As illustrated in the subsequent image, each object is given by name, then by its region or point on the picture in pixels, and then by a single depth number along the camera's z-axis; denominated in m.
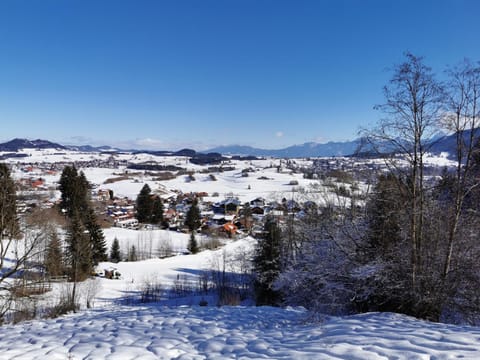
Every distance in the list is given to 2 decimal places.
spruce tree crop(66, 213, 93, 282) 22.51
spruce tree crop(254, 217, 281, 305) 18.08
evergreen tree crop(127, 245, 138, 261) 33.38
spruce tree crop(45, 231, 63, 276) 18.00
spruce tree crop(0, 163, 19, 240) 9.66
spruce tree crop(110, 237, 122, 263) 32.22
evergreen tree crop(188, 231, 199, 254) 36.09
